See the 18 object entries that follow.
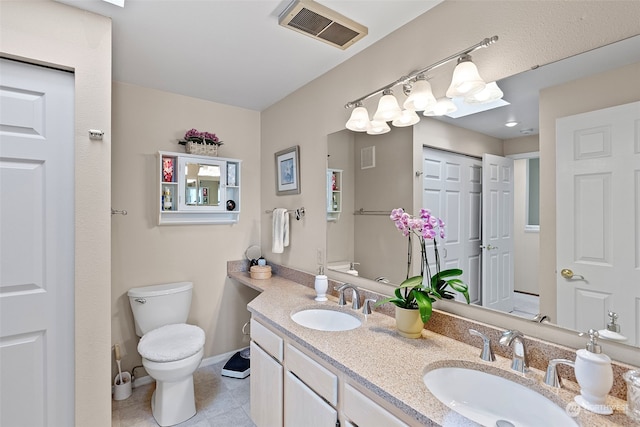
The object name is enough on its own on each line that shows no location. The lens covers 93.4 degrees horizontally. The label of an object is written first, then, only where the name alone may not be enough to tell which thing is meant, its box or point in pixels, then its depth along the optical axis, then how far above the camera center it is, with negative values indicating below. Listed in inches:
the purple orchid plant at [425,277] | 52.1 -11.8
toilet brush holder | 86.5 -50.5
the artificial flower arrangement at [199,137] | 100.5 +25.6
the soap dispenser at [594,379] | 33.4 -18.5
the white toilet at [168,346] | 75.0 -34.7
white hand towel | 100.3 -6.2
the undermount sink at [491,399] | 36.7 -24.4
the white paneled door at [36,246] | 57.0 -6.5
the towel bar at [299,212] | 96.0 +0.4
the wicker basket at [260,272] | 101.1 -19.8
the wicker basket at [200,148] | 100.3 +21.9
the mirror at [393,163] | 42.7 +11.1
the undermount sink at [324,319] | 67.5 -24.2
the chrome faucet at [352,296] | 68.9 -19.4
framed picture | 97.1 +14.2
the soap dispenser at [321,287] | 76.7 -18.7
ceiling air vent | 58.6 +39.9
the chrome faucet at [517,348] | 41.7 -18.9
